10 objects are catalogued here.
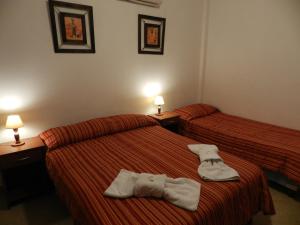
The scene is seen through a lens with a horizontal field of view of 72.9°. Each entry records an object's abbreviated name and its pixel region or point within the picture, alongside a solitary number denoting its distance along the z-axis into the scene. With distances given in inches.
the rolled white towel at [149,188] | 49.4
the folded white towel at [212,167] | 57.1
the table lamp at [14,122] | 73.1
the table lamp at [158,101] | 113.9
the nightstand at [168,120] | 112.0
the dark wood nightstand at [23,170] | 72.2
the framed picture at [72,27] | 82.4
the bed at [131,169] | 45.9
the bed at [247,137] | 80.4
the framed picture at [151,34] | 107.0
